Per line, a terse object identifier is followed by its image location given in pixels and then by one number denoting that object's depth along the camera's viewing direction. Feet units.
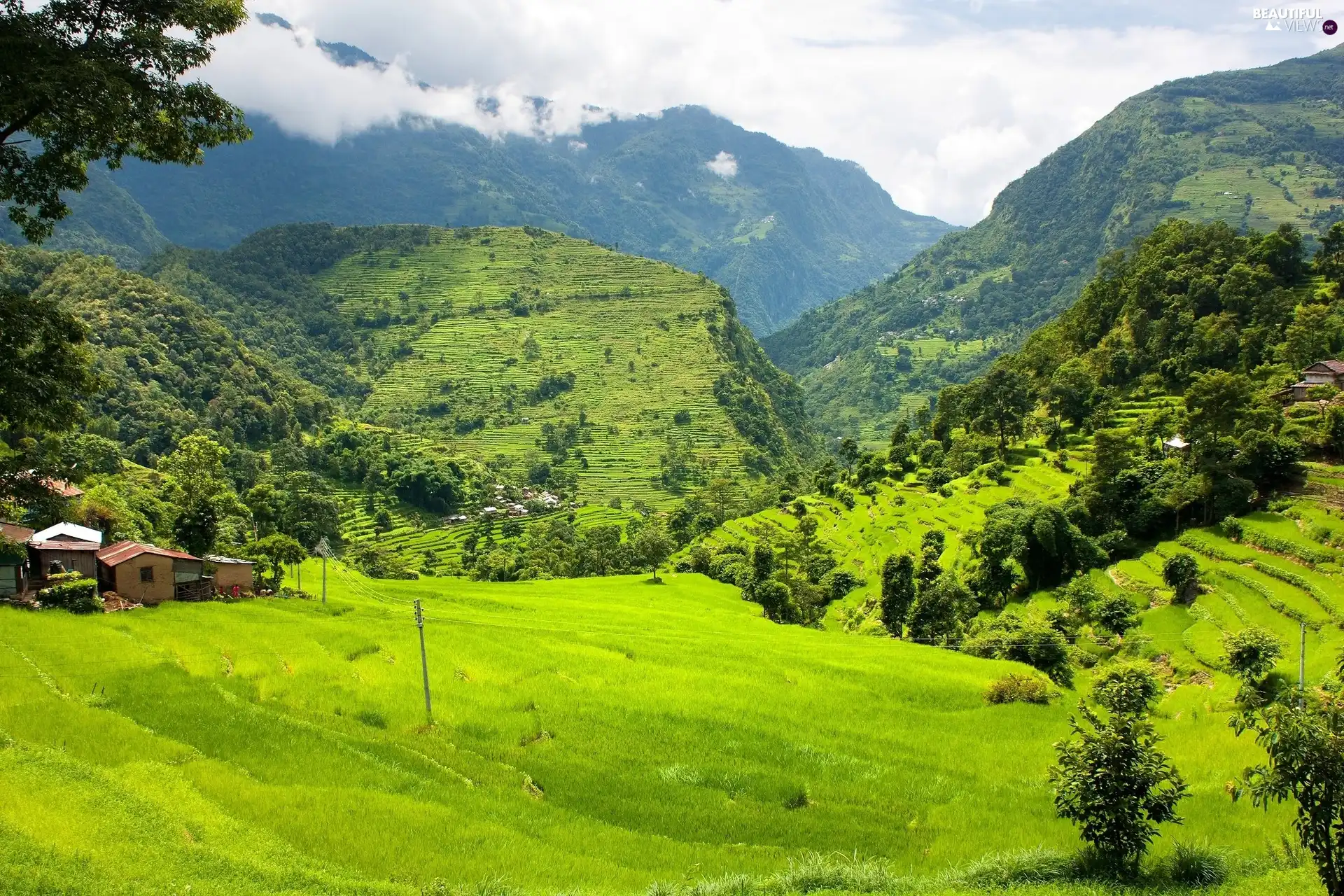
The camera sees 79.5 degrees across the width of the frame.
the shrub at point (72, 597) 108.37
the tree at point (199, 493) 166.09
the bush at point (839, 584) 217.56
